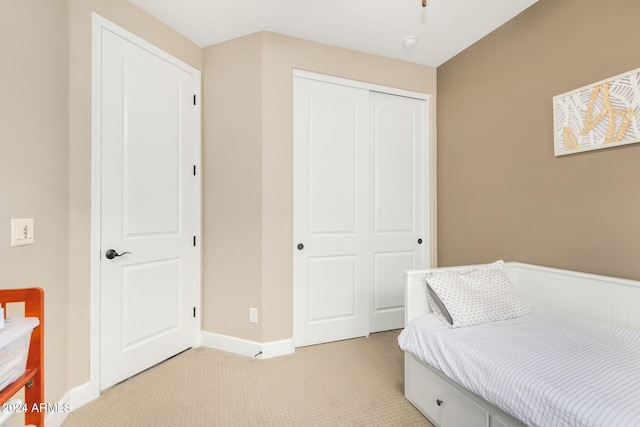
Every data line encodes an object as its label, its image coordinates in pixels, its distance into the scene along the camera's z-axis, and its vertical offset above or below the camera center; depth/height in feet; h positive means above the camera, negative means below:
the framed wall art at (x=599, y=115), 5.07 +1.89
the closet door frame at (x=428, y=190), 9.59 +0.85
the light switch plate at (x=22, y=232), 4.24 -0.21
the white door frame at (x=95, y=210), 5.82 +0.14
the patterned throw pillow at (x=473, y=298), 5.14 -1.49
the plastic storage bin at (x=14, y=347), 2.88 -1.40
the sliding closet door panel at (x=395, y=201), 9.04 +0.49
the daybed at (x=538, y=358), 3.24 -1.91
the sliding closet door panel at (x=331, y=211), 8.07 +0.15
